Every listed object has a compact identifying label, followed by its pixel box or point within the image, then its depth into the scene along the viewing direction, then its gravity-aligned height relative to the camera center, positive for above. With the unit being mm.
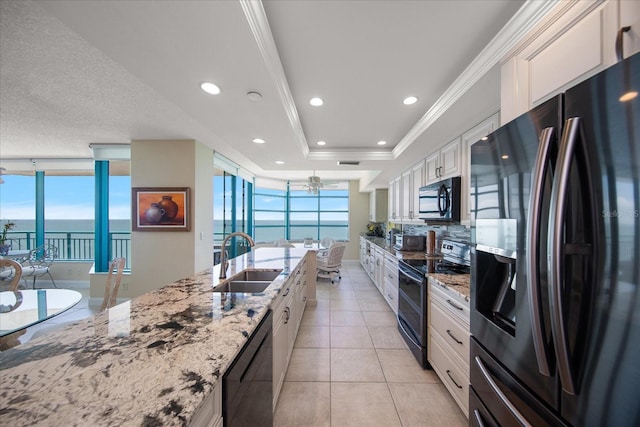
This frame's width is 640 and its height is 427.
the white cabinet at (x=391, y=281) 3040 -1047
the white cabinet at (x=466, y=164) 2058 +490
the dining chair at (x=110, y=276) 2135 -660
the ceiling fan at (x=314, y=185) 5176 +636
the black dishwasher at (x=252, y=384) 829 -778
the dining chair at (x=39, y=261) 4236 -1078
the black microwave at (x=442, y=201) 2346 +126
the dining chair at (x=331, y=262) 4828 -1146
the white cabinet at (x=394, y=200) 4336 +242
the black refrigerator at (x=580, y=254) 559 -122
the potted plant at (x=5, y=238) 4486 -628
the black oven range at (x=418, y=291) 2084 -826
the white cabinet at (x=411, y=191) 3342 +344
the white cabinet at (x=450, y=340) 1517 -996
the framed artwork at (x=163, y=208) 3418 +28
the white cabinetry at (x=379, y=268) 3922 -1067
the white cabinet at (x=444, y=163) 2404 +592
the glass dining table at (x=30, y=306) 1615 -827
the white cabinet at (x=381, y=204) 5938 +197
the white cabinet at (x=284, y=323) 1585 -987
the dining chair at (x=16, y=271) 1804 -543
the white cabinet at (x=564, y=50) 786 +691
